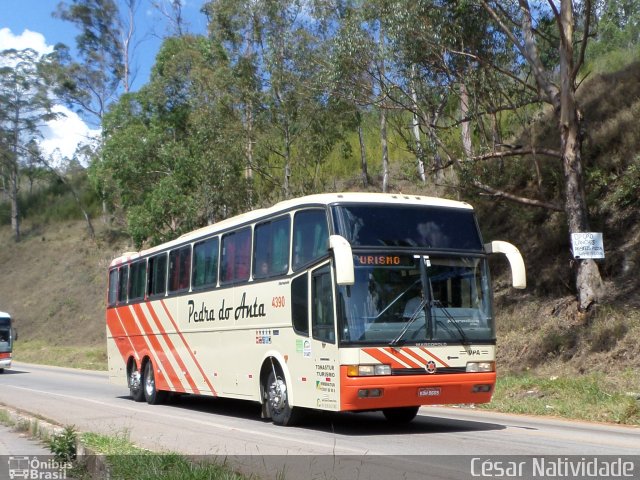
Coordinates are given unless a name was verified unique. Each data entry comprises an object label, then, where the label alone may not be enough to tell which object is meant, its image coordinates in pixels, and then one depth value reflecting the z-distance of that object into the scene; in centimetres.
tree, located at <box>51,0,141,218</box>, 5519
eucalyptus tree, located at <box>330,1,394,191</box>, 2488
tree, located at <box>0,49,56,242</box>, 6394
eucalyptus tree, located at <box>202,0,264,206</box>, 3186
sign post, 1958
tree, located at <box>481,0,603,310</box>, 2120
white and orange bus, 1194
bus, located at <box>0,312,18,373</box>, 3445
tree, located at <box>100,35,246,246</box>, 3231
